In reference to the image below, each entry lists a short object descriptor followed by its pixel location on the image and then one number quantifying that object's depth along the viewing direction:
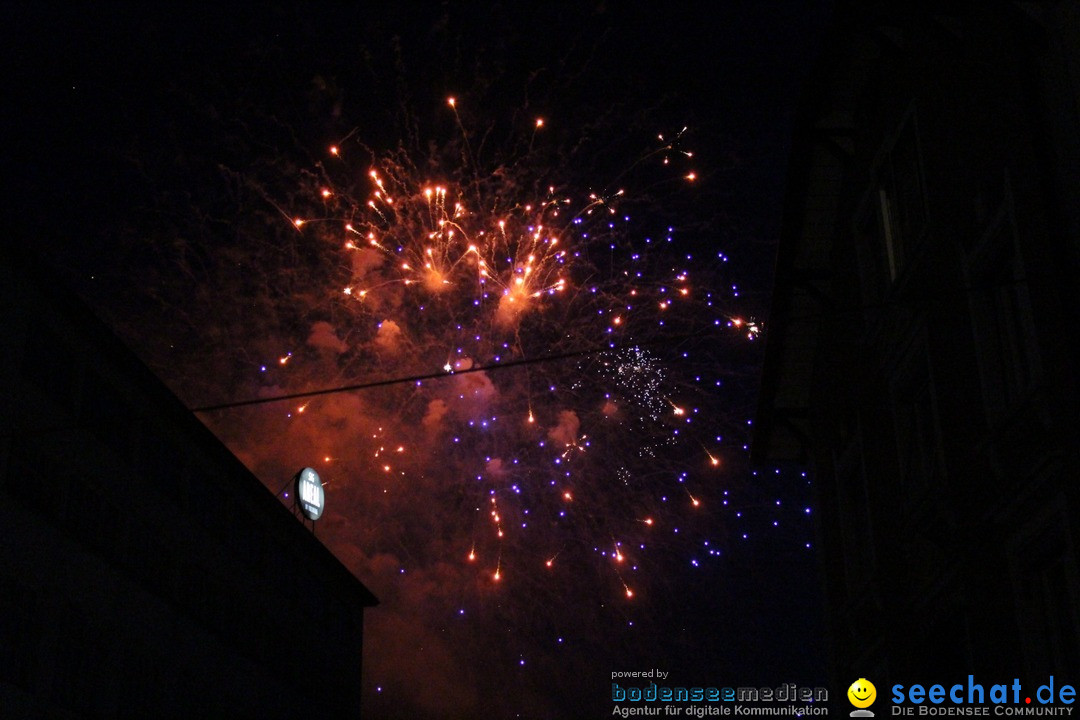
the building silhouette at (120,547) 22.16
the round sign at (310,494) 37.53
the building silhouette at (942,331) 11.24
